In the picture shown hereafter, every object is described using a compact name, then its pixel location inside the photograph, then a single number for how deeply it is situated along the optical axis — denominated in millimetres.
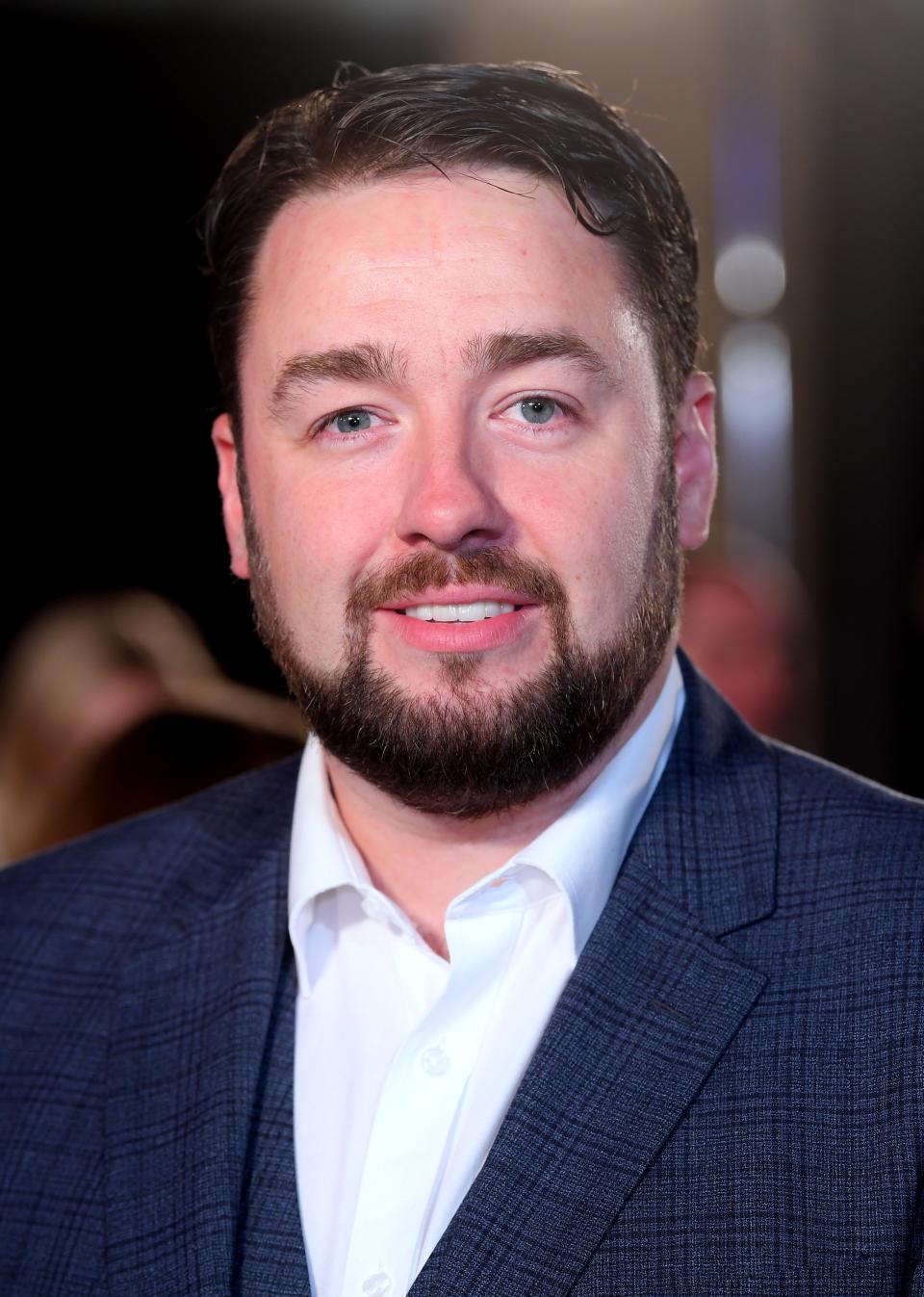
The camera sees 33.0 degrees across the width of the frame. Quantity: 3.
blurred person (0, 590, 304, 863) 3111
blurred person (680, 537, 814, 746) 4047
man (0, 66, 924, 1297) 1562
